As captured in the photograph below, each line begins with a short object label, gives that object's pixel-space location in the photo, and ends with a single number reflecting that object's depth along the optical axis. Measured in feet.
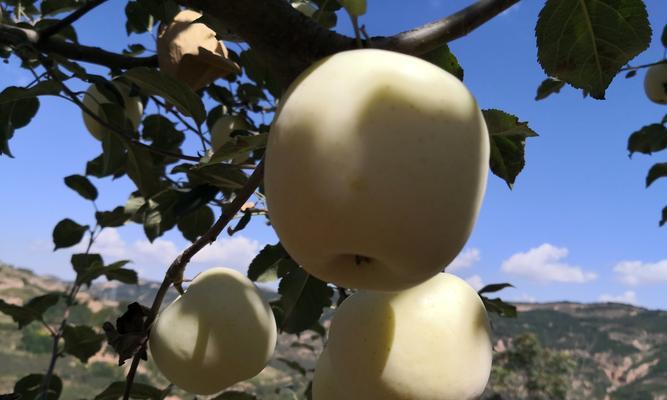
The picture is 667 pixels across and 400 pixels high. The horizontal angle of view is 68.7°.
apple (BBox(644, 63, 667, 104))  2.26
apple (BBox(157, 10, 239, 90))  1.21
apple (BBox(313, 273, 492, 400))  0.74
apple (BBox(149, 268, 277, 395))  0.94
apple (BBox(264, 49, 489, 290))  0.40
